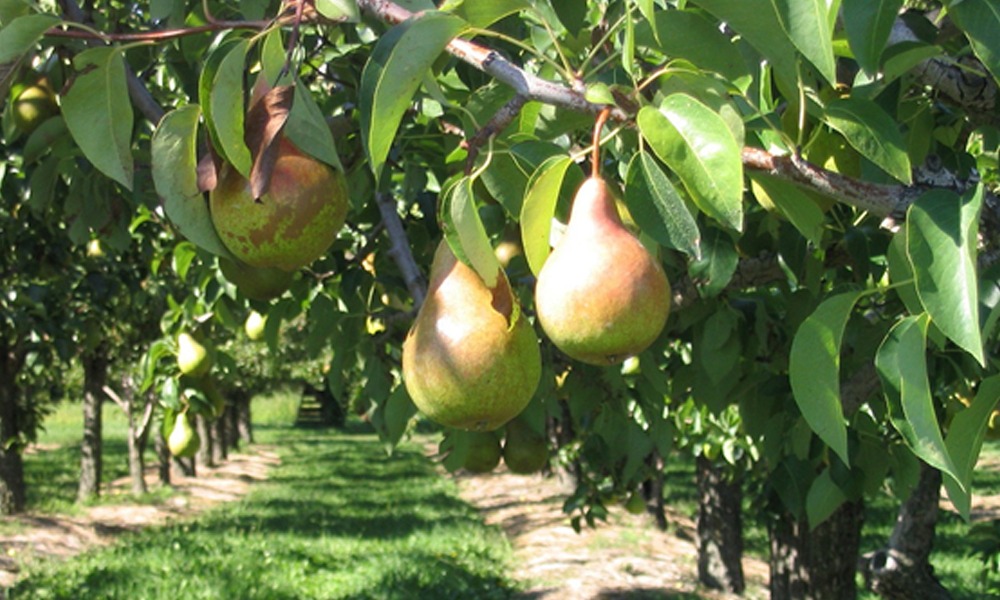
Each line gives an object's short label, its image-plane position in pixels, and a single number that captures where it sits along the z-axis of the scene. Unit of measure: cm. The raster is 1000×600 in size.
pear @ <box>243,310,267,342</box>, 334
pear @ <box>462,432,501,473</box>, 235
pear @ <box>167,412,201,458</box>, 386
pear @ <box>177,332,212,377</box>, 319
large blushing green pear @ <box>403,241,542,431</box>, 107
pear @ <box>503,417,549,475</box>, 239
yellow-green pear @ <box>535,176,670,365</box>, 91
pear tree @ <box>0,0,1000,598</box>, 90
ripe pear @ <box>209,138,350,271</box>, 111
